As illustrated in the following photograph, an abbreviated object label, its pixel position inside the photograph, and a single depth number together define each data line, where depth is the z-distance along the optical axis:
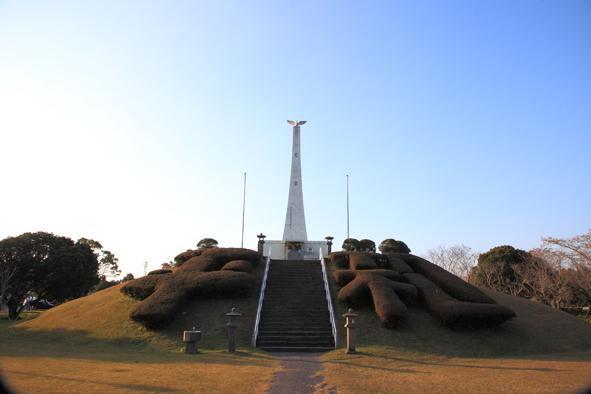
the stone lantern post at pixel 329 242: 32.28
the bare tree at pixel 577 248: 30.94
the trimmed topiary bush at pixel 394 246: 47.06
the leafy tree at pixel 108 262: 67.93
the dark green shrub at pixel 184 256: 27.02
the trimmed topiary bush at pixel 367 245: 47.00
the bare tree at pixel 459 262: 55.59
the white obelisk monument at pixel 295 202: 39.62
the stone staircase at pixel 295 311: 17.89
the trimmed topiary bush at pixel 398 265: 24.58
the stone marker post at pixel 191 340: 16.09
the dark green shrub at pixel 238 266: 23.53
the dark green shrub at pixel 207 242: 49.78
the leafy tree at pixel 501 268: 46.09
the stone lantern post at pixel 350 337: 16.06
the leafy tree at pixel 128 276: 77.40
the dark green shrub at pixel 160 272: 24.62
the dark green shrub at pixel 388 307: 18.39
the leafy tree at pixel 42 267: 39.47
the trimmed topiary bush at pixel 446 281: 21.03
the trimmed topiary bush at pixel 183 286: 18.98
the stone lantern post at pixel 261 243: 32.75
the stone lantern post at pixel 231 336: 16.59
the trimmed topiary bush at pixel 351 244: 46.62
